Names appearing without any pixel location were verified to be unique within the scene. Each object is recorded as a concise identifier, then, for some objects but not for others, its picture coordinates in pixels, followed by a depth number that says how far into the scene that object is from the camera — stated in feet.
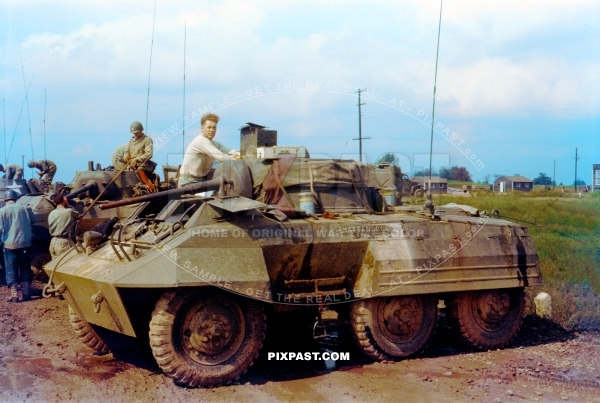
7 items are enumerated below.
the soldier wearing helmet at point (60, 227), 37.32
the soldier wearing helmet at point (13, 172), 51.39
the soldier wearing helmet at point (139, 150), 39.88
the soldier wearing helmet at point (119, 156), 41.47
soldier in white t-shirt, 28.43
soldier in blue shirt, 40.01
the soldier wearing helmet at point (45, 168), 51.49
